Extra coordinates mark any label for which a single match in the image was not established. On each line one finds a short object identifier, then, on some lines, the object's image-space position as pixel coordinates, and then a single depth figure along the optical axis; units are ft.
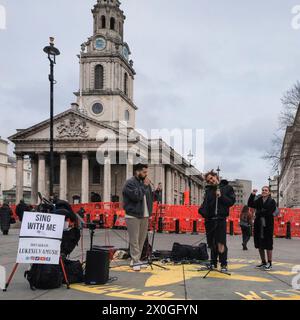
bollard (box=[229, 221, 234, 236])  92.68
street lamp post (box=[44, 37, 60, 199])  70.23
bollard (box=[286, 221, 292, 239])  86.84
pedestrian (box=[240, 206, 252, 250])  56.85
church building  218.59
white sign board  25.52
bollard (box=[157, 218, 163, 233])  101.40
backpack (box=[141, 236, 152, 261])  37.47
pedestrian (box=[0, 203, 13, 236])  91.09
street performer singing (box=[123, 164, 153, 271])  32.32
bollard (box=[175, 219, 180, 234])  99.66
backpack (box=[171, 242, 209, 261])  37.63
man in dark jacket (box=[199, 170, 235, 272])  32.24
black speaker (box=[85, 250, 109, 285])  27.07
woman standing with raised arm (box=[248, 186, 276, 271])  34.35
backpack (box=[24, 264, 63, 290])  25.40
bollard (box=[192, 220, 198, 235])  99.49
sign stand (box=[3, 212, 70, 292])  25.85
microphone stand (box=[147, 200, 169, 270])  33.66
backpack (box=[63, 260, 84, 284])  27.30
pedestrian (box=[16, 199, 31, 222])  73.95
